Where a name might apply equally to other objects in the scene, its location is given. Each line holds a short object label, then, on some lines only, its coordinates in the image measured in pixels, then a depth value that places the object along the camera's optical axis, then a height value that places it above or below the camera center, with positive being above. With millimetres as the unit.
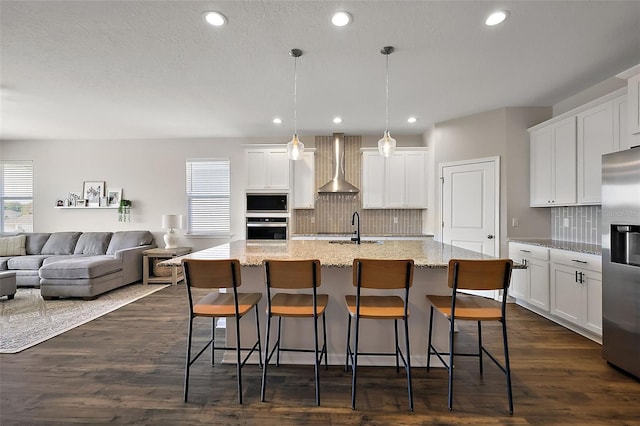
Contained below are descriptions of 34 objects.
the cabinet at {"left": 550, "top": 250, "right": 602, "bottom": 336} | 2713 -772
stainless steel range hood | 5070 +685
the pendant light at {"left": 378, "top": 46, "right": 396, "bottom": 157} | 2762 +658
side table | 5012 -992
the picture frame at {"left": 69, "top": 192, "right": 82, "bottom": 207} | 5766 +300
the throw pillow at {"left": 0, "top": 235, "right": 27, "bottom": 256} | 5031 -586
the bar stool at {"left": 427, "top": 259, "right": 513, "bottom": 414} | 1782 -428
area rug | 2863 -1244
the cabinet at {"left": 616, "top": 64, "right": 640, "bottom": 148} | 2350 +912
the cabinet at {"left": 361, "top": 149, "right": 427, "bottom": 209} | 5133 +601
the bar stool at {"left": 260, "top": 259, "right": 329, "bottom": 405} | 1851 -449
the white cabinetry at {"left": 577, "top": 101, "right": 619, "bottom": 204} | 2875 +714
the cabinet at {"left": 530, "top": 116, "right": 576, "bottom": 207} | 3320 +611
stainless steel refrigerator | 2104 -355
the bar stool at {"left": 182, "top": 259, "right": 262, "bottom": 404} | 1869 -451
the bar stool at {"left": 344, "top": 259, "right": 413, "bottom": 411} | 1816 -430
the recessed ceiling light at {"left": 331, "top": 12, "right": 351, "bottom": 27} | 2108 +1464
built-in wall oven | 5012 -262
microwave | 5086 +179
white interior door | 4145 +134
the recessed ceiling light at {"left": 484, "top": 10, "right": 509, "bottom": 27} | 2098 +1470
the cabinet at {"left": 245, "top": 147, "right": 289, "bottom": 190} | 5145 +795
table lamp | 5191 -237
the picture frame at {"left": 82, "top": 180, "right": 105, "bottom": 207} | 5758 +440
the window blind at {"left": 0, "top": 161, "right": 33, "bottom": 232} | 5840 +383
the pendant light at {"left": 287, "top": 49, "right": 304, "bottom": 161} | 2751 +664
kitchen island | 2314 -875
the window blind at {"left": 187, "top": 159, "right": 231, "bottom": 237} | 5727 +320
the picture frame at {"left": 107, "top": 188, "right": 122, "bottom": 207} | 5750 +340
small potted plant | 5636 +38
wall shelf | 5750 +118
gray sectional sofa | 4098 -758
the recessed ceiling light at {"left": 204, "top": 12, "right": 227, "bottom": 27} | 2113 +1466
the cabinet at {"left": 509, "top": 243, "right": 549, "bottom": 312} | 3330 -797
